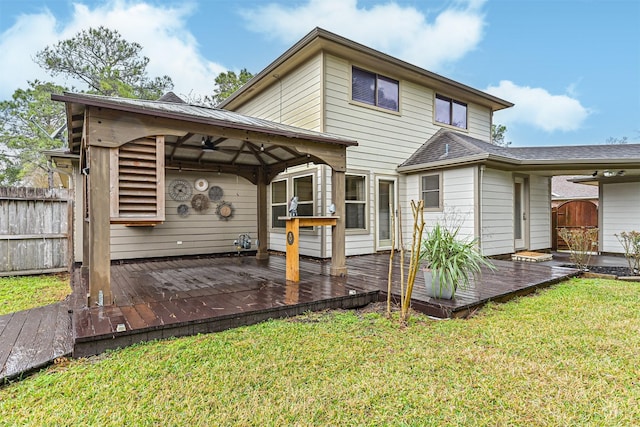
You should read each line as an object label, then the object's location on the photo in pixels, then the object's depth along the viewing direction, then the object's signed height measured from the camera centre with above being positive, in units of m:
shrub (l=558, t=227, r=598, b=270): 6.33 -0.58
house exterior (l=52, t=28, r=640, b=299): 6.96 +0.99
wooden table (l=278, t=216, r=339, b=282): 4.81 -0.32
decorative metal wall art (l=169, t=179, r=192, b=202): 7.89 +0.63
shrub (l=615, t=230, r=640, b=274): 5.89 -0.72
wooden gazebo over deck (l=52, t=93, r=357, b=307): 3.41 +0.80
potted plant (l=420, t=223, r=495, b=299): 3.86 -0.56
